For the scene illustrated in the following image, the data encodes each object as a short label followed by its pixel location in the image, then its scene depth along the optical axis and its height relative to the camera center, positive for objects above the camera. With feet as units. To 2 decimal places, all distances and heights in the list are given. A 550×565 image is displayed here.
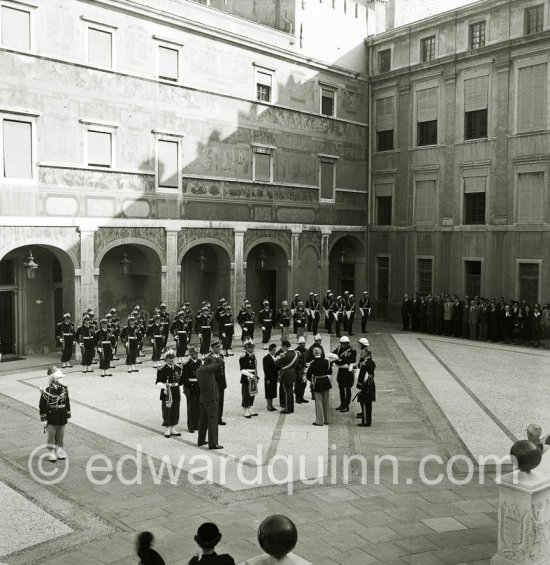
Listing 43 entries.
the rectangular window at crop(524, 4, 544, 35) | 88.43 +29.56
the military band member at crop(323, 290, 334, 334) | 93.86 -8.74
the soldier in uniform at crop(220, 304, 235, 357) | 78.12 -9.44
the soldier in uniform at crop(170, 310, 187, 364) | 73.67 -9.42
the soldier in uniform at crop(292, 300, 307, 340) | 85.51 -9.17
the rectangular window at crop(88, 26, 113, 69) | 74.54 +21.61
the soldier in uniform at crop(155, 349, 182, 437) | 44.73 -9.69
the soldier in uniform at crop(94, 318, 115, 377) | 65.72 -9.82
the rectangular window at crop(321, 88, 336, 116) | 103.60 +21.96
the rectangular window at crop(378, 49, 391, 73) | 107.86 +29.34
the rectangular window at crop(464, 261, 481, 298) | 96.99 -4.53
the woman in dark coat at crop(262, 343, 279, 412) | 52.85 -10.21
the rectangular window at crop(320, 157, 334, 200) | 103.91 +10.16
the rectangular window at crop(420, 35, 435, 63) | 101.45 +29.39
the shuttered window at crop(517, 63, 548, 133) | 87.61 +19.32
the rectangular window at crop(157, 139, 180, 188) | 81.61 +9.82
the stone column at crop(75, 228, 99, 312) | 74.02 -3.01
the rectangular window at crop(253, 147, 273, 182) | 93.30 +11.19
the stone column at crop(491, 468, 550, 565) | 24.38 -9.79
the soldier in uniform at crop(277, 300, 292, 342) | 85.40 -8.84
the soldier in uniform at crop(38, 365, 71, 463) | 39.55 -9.66
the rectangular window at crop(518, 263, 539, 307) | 89.97 -4.72
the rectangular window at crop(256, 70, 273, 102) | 93.36 +22.02
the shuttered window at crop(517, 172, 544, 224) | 89.25 +6.46
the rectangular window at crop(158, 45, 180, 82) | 81.51 +21.84
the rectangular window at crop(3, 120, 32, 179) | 68.33 +9.53
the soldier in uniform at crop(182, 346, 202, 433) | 46.09 -9.53
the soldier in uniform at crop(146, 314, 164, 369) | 70.44 -9.49
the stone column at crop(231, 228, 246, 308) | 90.74 -3.69
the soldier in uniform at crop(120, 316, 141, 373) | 67.82 -9.66
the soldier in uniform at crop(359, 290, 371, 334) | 94.53 -8.32
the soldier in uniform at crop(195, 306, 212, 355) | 77.71 -9.31
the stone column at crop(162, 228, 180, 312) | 82.64 -3.42
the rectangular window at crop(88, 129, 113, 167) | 75.10 +10.63
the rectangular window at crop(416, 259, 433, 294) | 103.24 -4.36
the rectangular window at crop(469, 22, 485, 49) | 94.99 +29.38
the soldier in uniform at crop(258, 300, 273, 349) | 81.35 -9.16
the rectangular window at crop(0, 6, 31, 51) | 67.51 +21.55
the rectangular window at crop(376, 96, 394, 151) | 108.17 +19.39
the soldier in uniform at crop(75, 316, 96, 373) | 67.51 -9.62
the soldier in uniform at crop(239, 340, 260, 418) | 49.93 -9.78
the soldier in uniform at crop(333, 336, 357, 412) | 52.22 -9.68
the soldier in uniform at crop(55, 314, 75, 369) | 70.13 -9.67
